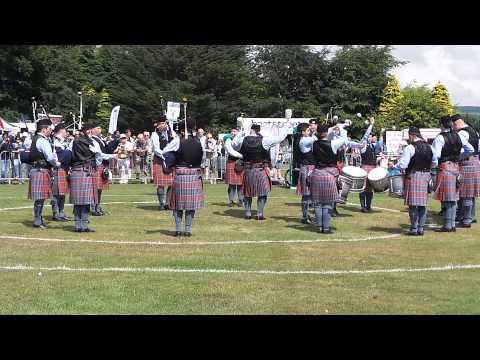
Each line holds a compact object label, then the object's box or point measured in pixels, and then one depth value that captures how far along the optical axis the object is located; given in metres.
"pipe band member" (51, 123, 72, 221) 11.66
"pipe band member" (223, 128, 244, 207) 13.27
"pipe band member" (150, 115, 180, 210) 12.94
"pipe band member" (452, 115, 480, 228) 11.22
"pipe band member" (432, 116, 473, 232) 10.76
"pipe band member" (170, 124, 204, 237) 9.90
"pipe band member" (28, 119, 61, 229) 10.88
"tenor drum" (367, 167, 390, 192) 12.51
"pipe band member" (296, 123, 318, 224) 12.05
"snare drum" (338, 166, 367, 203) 12.70
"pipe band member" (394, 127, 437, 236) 10.32
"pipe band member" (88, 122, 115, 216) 11.39
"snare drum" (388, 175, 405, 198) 11.92
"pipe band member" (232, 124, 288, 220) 12.16
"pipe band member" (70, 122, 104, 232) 10.63
